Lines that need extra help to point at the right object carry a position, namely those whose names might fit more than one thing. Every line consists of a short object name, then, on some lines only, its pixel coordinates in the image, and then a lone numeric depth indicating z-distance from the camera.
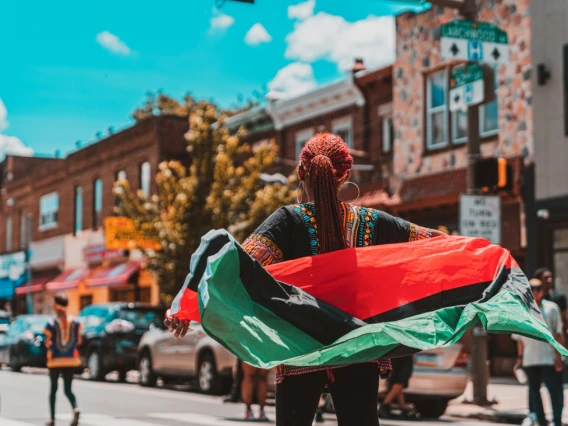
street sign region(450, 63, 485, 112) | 14.15
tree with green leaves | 25.33
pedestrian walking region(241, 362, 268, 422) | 12.99
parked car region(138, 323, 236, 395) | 17.23
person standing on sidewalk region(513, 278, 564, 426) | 10.64
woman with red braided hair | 3.72
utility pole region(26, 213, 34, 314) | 45.56
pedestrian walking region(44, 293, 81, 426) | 11.58
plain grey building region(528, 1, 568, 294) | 19.75
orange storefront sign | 33.31
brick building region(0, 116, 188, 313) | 36.41
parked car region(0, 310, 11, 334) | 35.50
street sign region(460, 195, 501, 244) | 14.32
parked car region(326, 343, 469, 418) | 13.27
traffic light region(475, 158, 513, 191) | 14.21
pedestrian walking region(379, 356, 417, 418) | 13.00
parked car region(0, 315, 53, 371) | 26.23
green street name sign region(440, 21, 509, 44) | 13.79
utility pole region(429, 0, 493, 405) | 14.62
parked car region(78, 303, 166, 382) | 21.84
